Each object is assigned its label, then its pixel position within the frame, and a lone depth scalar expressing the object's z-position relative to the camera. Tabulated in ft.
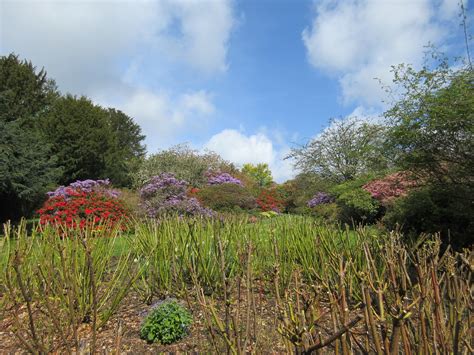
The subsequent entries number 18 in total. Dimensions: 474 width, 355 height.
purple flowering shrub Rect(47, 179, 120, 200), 38.27
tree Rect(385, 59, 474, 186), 16.79
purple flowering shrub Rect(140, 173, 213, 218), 40.57
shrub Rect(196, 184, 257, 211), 48.75
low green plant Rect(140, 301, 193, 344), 10.32
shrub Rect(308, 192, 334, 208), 52.54
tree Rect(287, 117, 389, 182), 54.85
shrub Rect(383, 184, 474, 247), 19.34
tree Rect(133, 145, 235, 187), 64.93
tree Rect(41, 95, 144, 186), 74.54
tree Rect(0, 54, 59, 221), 45.73
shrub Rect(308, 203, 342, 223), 40.94
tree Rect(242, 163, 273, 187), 103.50
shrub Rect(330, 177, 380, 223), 35.63
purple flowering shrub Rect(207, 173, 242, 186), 64.54
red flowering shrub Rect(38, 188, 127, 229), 35.47
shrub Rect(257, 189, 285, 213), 57.52
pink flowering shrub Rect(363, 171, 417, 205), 32.39
